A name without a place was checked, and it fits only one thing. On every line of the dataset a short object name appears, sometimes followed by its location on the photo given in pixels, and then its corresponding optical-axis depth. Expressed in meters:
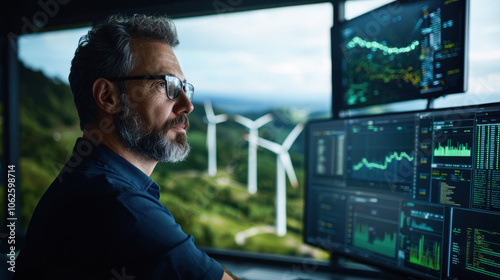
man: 0.81
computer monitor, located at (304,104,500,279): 1.02
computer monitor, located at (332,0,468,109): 1.21
